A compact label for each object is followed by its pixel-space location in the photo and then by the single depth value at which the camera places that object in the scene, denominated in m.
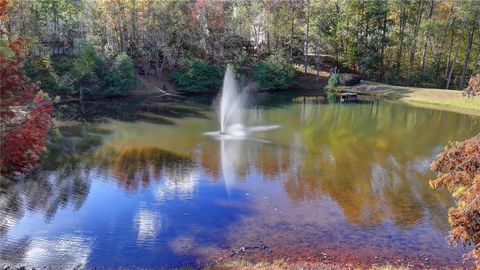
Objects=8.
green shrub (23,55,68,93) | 34.84
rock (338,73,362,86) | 48.43
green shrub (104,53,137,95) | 37.97
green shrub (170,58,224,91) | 43.03
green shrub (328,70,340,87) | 47.47
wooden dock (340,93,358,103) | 41.75
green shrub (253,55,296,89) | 46.44
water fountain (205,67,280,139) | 26.73
